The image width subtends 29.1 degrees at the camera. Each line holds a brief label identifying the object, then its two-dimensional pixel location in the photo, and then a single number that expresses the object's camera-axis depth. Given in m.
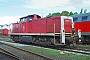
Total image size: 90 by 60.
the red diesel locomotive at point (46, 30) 15.73
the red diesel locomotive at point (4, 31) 54.90
